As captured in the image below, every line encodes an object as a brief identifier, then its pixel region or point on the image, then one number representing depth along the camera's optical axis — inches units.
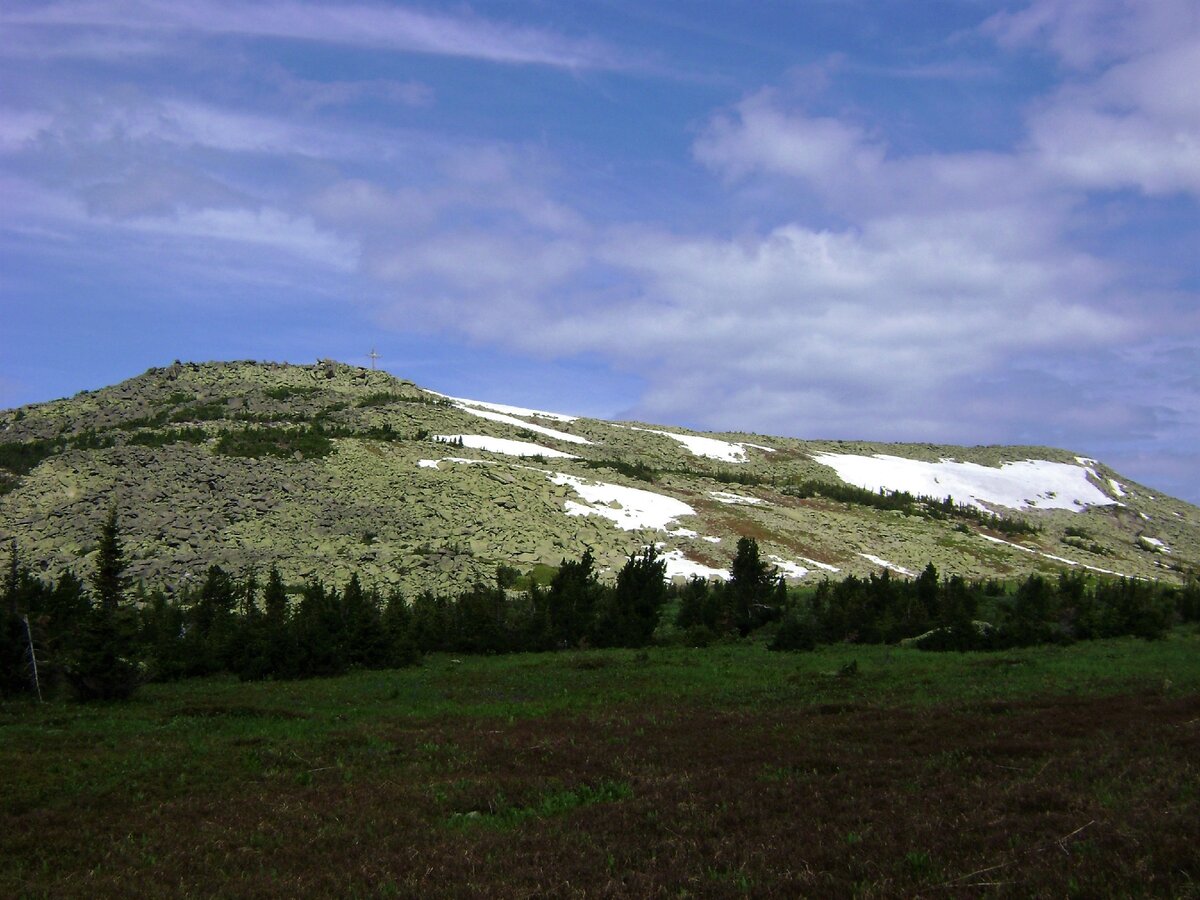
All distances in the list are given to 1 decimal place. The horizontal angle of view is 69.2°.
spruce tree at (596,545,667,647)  1779.0
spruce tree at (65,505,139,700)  1029.8
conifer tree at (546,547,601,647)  1775.3
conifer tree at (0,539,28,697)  1064.8
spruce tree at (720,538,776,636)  1815.9
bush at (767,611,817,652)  1519.4
